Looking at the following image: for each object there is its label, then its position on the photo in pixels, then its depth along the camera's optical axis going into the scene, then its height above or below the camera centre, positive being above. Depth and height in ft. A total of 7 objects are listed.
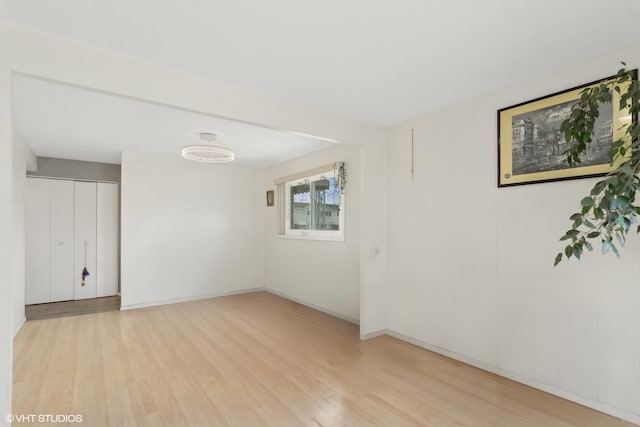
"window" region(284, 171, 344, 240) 14.84 +0.42
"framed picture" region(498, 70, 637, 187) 6.78 +1.84
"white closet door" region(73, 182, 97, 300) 17.52 -1.23
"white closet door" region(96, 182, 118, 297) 18.16 -1.40
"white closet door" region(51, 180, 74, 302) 16.92 -1.30
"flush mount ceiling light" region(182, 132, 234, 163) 12.42 +2.62
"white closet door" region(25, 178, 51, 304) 16.30 -1.35
